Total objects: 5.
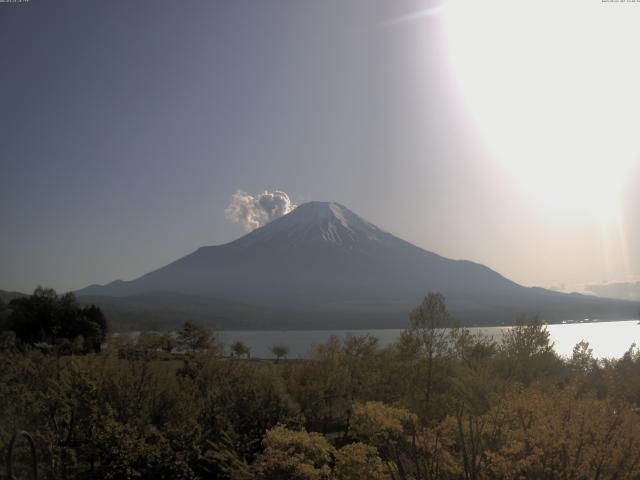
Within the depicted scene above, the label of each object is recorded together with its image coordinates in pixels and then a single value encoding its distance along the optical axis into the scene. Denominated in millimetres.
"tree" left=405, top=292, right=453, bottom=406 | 22562
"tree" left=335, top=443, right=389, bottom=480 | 9594
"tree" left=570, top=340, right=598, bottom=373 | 26727
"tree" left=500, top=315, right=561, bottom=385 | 22000
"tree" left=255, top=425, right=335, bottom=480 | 10672
